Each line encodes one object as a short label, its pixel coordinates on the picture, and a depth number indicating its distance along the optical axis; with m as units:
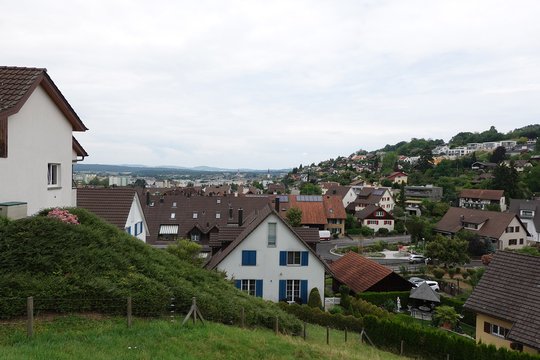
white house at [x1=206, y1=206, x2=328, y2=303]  29.56
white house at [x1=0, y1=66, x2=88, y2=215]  13.23
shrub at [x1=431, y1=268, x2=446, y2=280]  42.66
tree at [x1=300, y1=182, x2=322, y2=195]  114.19
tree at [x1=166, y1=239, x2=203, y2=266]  30.30
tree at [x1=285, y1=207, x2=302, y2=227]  62.28
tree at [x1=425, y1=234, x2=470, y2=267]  44.97
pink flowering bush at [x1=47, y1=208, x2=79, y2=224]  13.44
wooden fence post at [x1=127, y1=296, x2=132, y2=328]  11.35
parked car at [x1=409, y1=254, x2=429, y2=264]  50.53
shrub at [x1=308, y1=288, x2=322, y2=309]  28.02
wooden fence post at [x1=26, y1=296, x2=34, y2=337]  9.84
